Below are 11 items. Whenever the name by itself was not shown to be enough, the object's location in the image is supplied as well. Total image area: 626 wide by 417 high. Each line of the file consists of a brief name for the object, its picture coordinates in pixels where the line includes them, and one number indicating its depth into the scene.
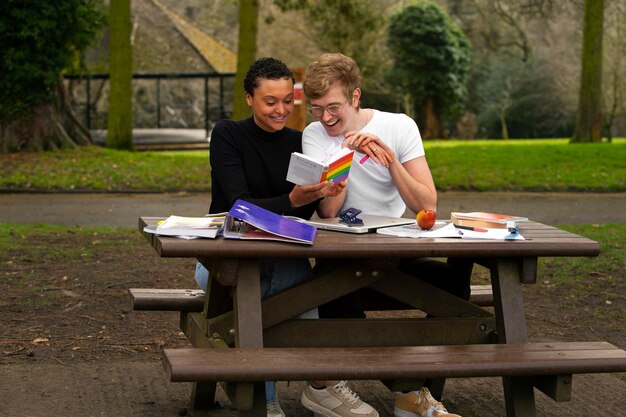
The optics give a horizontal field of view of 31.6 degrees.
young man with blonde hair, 5.03
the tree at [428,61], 42.31
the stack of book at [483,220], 4.86
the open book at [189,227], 4.41
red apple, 4.79
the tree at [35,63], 20.47
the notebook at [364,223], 4.78
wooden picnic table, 4.32
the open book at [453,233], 4.69
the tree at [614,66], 43.91
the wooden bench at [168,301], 5.39
